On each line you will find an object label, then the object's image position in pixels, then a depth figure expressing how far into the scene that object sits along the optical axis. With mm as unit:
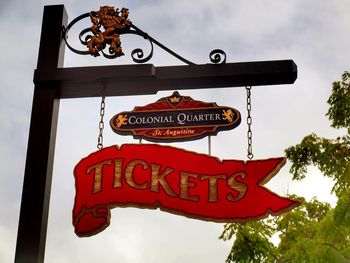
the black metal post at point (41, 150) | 5594
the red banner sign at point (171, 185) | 5543
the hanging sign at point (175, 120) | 5992
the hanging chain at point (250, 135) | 5827
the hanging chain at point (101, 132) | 6133
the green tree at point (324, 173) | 9977
